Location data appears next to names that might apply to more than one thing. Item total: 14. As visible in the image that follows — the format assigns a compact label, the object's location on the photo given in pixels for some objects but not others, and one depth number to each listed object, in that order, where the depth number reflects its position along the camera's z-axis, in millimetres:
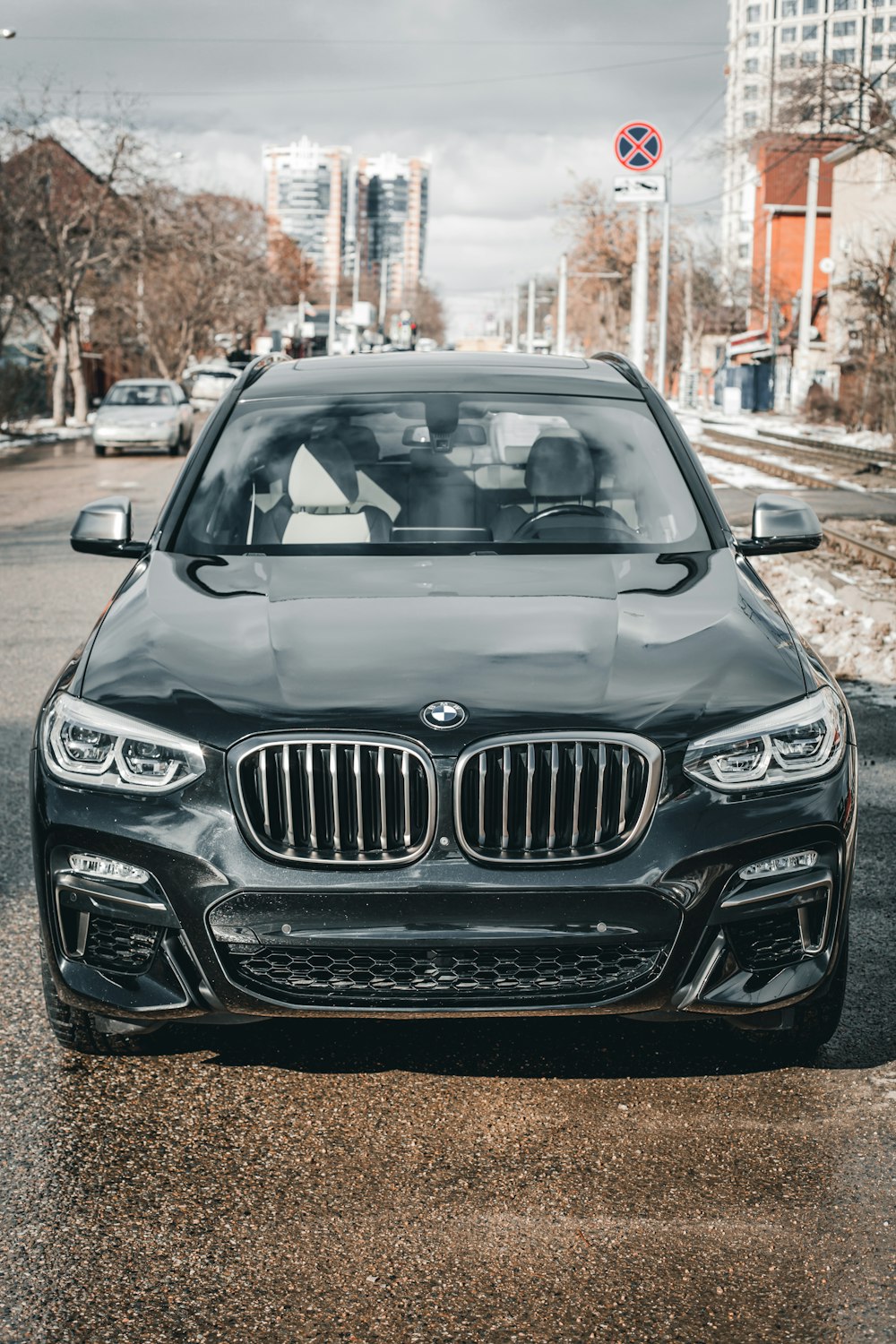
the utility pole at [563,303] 84625
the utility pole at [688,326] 79188
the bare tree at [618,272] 89062
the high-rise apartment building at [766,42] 143500
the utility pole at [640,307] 21109
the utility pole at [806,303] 59562
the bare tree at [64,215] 41125
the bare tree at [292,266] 118062
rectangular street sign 18672
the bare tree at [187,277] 48969
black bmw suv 3250
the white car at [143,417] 30000
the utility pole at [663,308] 42719
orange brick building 80956
